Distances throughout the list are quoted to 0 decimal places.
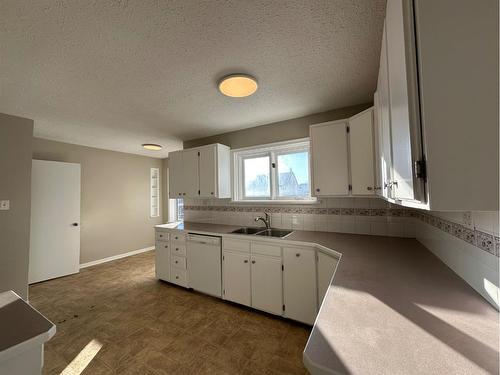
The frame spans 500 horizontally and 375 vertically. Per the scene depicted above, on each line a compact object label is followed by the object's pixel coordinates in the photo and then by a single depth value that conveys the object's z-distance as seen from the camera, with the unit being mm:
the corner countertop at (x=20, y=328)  670
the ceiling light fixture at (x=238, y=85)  1750
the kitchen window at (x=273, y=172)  2834
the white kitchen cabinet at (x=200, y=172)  3113
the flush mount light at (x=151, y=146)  3918
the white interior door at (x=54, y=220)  3242
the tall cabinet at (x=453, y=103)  563
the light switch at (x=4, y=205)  2486
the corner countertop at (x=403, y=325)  570
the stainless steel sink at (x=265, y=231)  2705
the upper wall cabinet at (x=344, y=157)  1905
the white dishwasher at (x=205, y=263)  2654
